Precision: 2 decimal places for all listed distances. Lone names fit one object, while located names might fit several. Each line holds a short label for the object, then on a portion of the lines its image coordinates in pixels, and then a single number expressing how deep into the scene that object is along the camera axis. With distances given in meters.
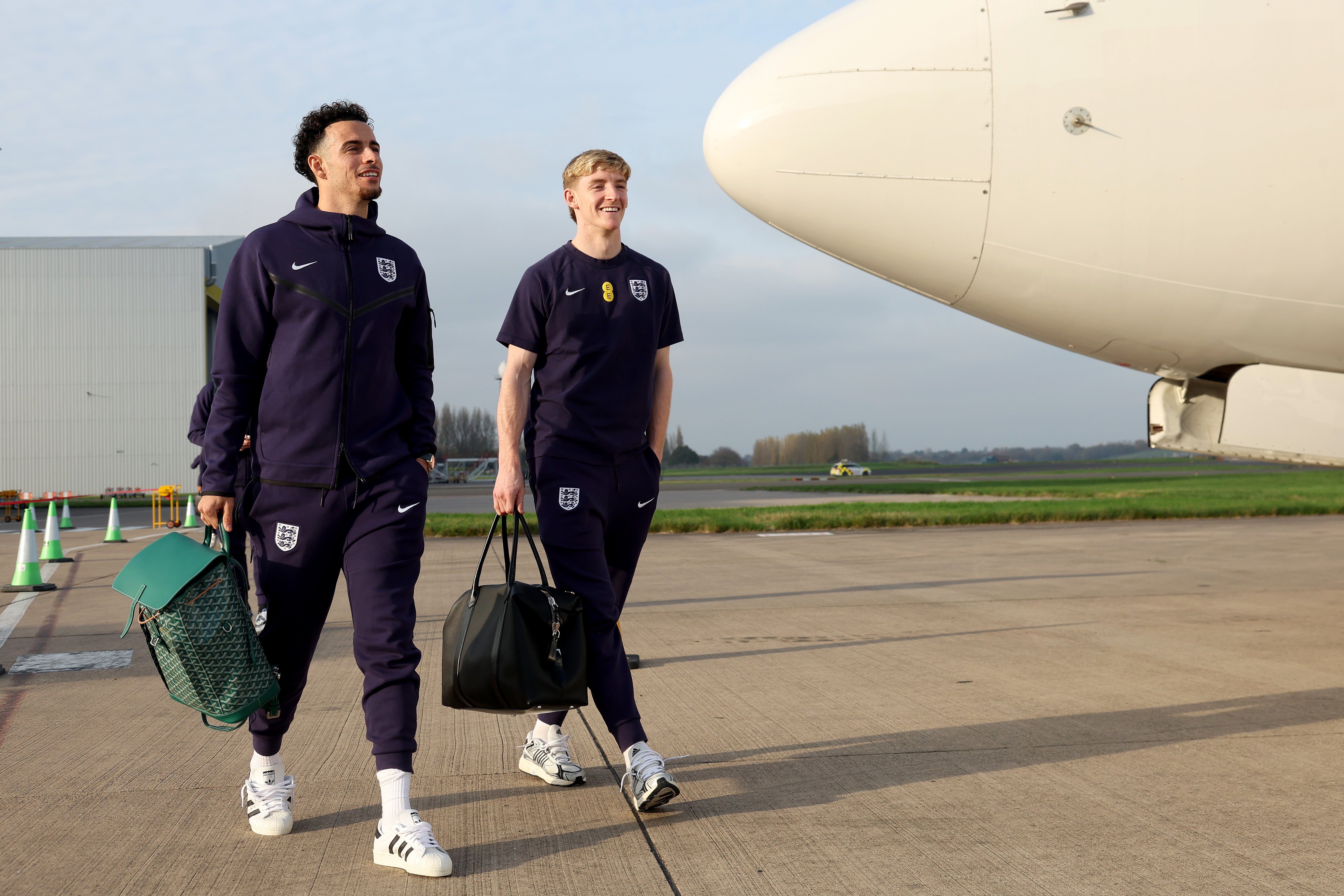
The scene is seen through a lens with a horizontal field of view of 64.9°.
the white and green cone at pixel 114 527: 16.03
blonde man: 3.21
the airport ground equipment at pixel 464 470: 70.12
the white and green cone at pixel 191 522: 19.08
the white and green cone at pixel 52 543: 12.39
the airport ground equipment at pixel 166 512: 20.67
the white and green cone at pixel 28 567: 9.56
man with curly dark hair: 2.81
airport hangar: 38.78
